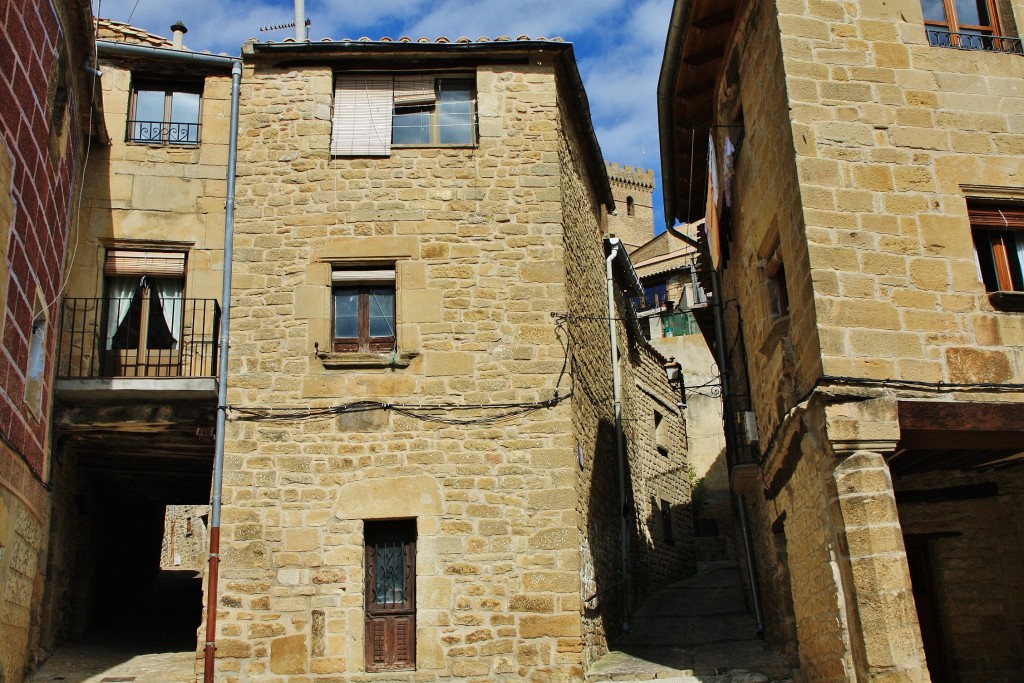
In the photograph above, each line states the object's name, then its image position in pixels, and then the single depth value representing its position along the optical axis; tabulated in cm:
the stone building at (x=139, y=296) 1131
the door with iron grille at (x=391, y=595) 1030
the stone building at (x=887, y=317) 793
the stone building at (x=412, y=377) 1029
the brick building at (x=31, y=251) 830
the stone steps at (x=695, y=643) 1070
